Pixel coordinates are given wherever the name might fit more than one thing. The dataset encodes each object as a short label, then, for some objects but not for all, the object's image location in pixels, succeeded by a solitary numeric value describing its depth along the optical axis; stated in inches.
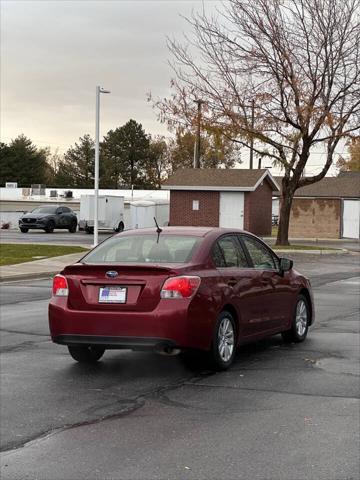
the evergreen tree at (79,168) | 4089.6
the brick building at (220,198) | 1685.5
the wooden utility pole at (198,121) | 1306.6
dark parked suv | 1801.2
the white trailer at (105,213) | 1803.6
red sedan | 289.3
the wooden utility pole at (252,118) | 1268.5
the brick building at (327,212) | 1892.2
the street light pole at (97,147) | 1042.1
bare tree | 1250.0
